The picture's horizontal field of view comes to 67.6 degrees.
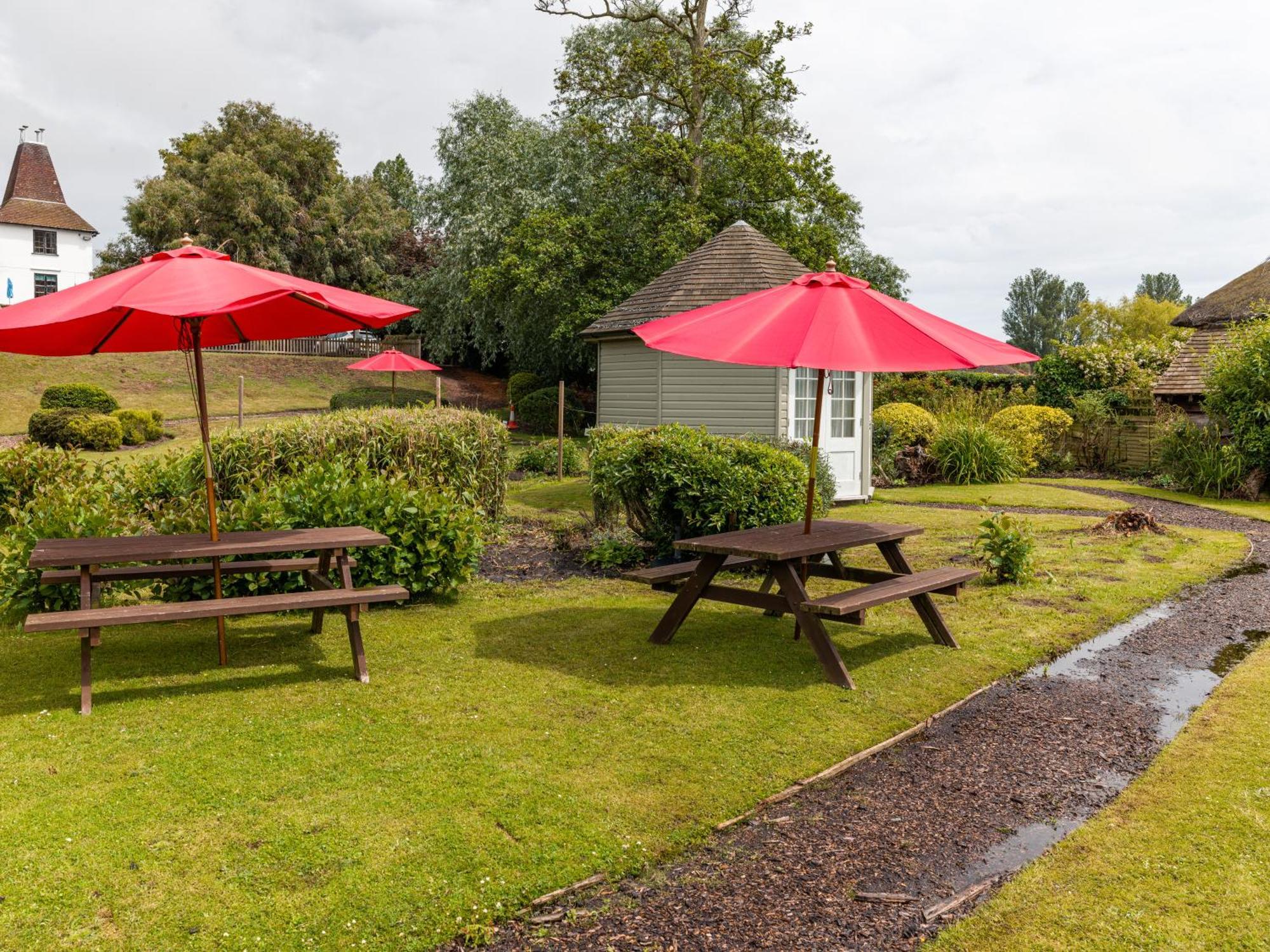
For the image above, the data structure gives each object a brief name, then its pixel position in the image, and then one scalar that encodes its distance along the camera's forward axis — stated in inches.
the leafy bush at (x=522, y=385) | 1349.7
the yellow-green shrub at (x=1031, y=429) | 893.2
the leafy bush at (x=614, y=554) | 391.9
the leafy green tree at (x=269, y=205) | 1617.9
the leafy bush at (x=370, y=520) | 295.0
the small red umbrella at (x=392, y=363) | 913.5
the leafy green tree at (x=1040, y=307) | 4210.1
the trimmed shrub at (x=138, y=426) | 1007.0
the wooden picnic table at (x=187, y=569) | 208.7
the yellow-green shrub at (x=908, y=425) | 806.5
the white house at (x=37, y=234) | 2006.6
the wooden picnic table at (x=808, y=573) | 241.4
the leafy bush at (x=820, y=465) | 445.8
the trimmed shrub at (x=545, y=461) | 791.7
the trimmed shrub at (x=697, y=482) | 363.3
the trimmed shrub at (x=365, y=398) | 1213.4
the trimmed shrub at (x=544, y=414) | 1195.3
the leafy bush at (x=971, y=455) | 796.0
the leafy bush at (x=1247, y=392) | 703.1
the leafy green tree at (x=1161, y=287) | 4168.3
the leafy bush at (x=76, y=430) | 941.8
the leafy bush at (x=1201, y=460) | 721.0
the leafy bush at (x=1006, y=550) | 372.8
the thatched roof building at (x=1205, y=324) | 881.5
